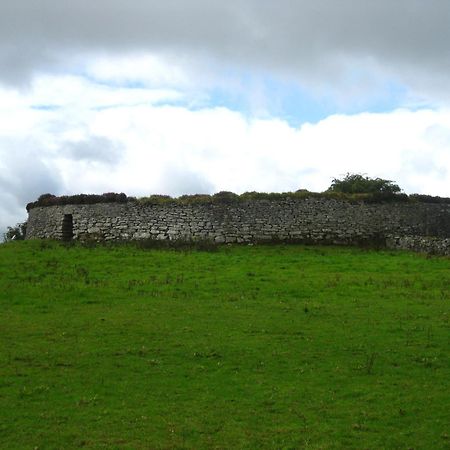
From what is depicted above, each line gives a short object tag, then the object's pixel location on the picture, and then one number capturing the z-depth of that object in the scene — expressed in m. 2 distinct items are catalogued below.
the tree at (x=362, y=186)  42.16
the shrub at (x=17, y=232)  50.31
